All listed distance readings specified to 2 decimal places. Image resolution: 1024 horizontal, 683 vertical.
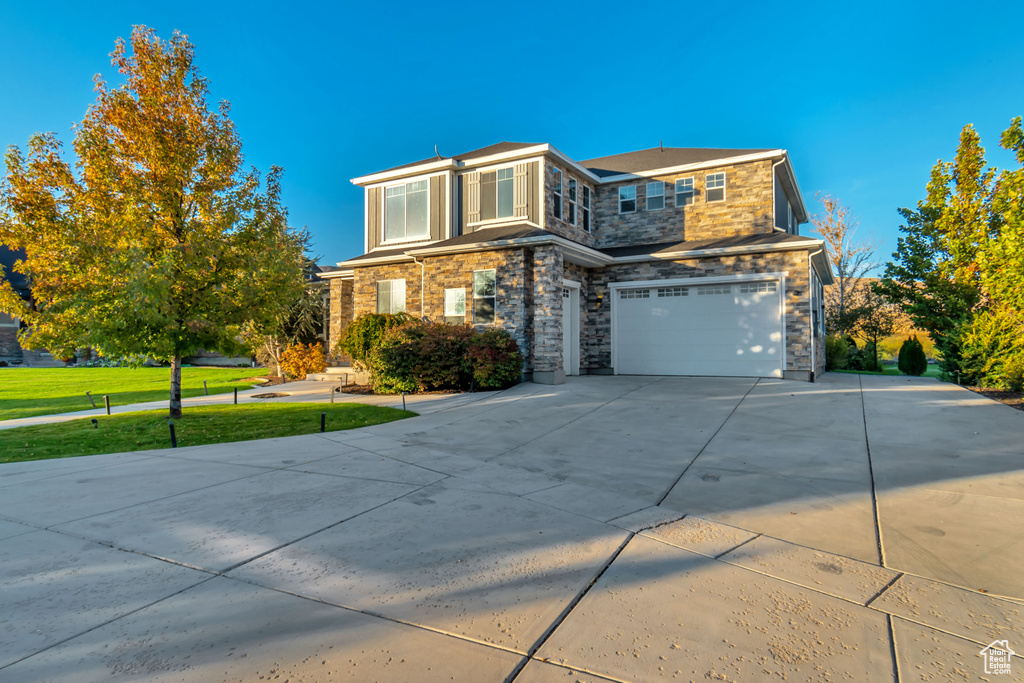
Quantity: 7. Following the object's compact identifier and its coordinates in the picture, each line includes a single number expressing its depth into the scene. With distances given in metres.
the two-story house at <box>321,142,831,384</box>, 14.02
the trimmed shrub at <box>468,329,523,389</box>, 12.69
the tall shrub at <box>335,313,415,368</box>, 14.79
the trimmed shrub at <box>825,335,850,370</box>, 20.36
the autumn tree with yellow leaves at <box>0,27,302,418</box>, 8.53
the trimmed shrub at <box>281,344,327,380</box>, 19.44
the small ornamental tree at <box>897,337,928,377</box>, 18.84
